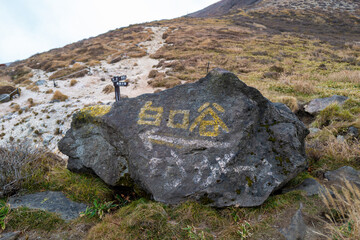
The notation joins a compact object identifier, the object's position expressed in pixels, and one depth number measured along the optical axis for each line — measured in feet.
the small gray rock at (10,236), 8.37
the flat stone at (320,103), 23.47
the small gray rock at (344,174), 11.04
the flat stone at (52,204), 10.12
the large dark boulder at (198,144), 10.09
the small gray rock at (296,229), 8.05
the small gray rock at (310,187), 10.30
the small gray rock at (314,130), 18.89
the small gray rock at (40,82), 60.22
